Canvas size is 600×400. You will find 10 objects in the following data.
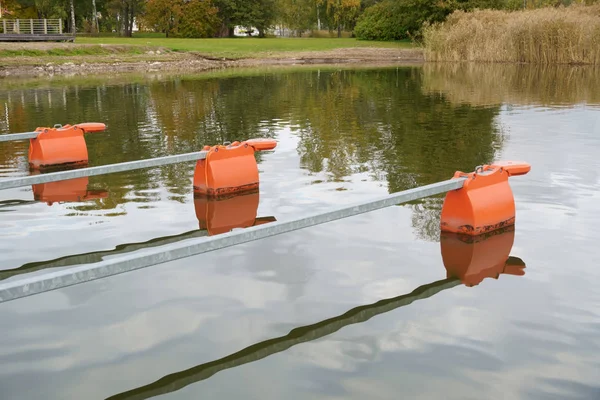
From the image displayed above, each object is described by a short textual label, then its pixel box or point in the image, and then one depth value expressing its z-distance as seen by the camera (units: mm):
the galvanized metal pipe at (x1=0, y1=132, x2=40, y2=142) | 10703
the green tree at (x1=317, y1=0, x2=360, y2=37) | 69375
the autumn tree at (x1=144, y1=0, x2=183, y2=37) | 64562
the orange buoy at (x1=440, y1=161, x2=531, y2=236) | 7309
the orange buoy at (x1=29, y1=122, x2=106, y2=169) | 11656
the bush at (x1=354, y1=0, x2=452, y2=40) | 57375
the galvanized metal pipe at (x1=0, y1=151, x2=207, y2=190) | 7793
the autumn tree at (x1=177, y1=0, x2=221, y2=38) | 65062
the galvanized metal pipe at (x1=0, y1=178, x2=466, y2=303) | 4609
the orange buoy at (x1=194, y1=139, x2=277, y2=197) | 9328
